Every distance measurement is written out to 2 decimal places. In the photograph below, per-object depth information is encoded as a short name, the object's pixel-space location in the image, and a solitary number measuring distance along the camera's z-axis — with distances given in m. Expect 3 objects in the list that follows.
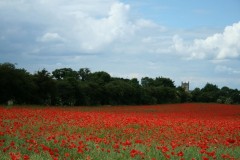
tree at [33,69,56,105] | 50.59
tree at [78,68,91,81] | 76.96
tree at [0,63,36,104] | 46.00
